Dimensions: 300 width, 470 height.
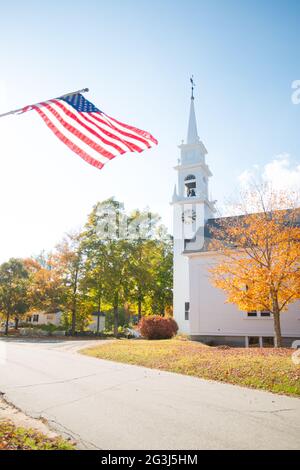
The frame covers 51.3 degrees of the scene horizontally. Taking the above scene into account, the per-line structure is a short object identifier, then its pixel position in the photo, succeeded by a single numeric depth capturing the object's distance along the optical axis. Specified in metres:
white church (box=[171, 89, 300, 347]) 18.77
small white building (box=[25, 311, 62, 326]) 51.28
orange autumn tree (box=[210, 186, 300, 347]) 14.12
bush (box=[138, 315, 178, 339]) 21.86
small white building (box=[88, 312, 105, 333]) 57.28
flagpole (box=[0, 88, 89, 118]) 6.45
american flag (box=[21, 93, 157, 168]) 6.86
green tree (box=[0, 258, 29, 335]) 37.03
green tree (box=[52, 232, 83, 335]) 33.97
